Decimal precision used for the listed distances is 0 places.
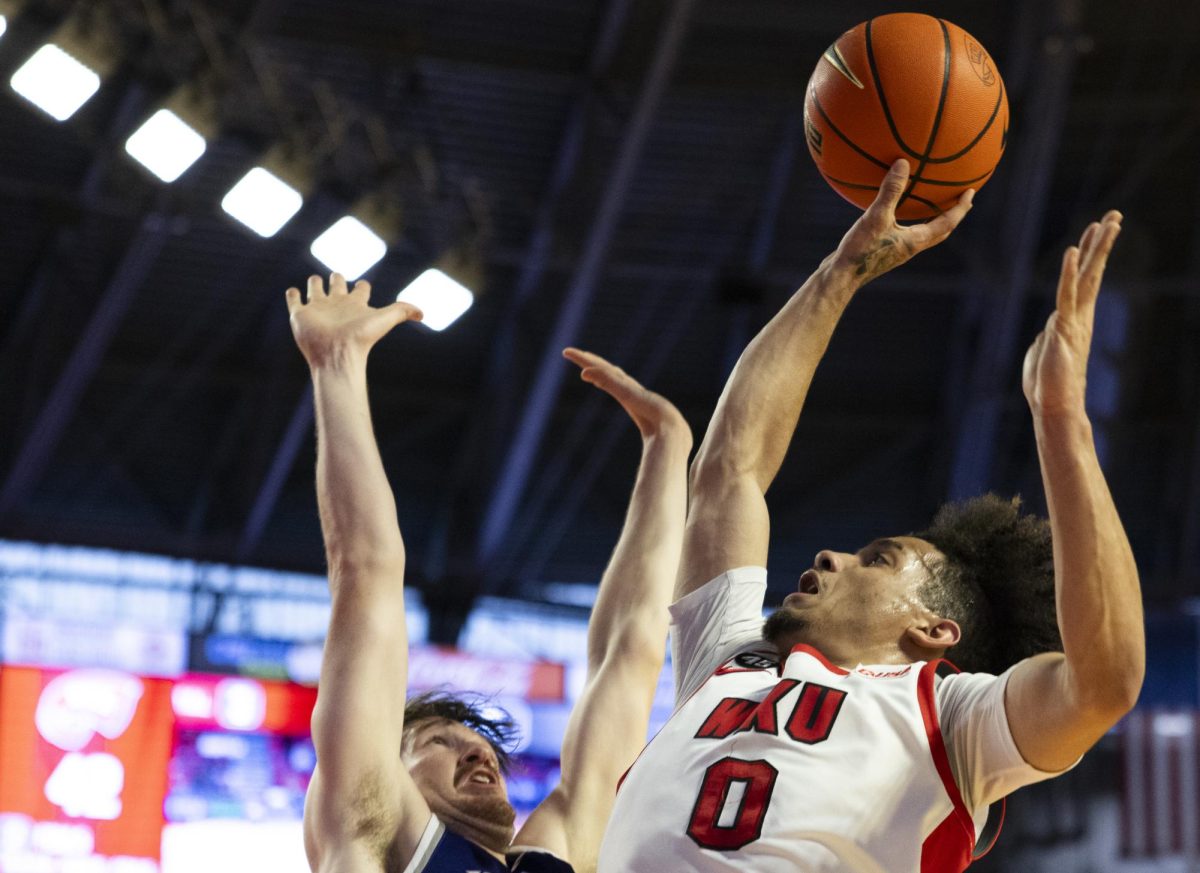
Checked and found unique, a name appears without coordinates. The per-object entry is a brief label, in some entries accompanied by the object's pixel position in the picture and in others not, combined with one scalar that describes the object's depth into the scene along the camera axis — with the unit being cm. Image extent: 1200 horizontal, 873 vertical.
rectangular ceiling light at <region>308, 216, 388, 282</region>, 912
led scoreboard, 838
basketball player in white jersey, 222
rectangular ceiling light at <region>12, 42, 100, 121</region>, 755
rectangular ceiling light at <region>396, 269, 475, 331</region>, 972
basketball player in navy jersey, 306
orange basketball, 351
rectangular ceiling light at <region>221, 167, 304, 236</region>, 865
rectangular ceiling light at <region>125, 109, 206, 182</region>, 815
